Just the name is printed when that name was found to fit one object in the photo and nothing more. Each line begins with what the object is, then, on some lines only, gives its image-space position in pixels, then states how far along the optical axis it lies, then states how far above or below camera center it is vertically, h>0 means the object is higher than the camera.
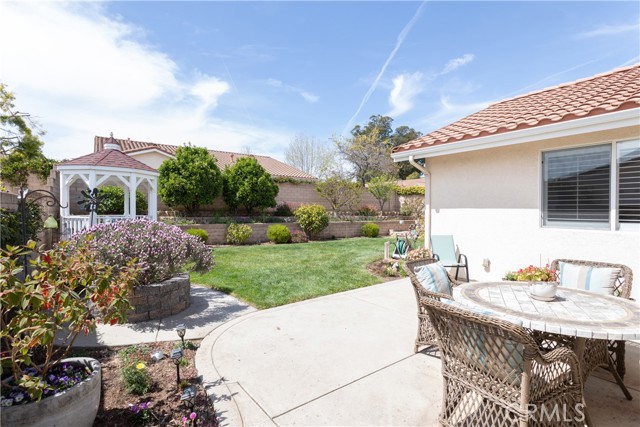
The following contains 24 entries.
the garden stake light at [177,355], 2.95 -1.45
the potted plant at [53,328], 2.04 -0.90
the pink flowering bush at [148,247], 4.56 -0.63
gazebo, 9.87 +1.24
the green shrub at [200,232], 12.97 -0.99
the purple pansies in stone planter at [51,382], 2.14 -1.39
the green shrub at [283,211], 18.50 -0.06
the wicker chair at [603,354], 2.79 -1.44
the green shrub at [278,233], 14.94 -1.17
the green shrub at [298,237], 15.79 -1.43
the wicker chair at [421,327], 3.67 -1.48
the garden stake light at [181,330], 3.34 -1.36
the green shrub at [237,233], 14.39 -1.14
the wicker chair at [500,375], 1.94 -1.18
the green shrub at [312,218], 16.02 -0.42
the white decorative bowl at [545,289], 2.95 -0.77
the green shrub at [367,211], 20.94 -0.02
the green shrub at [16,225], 4.70 -0.31
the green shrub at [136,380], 2.92 -1.71
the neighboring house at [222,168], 17.92 +2.93
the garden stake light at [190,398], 2.49 -1.61
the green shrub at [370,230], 18.16 -1.18
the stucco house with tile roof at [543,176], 4.77 +0.69
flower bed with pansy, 2.56 -1.81
